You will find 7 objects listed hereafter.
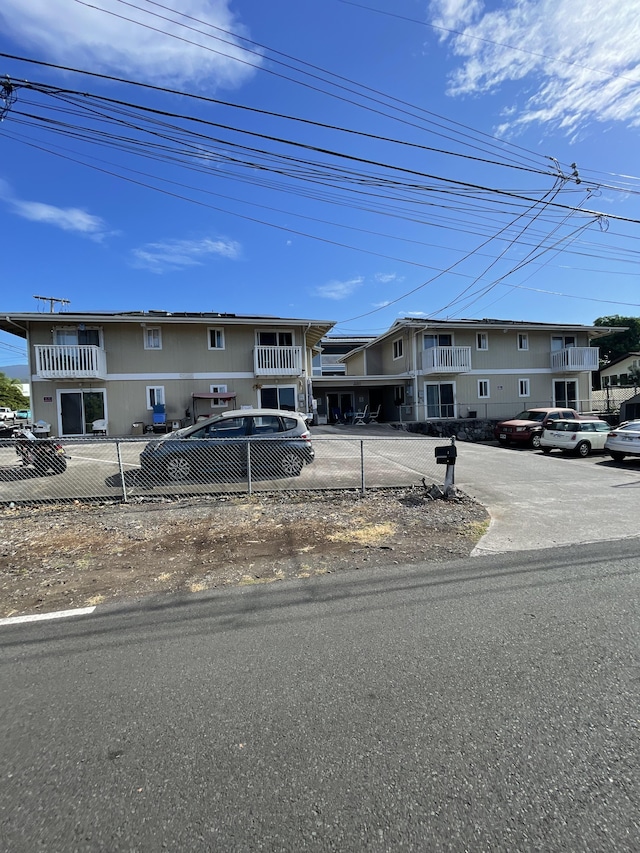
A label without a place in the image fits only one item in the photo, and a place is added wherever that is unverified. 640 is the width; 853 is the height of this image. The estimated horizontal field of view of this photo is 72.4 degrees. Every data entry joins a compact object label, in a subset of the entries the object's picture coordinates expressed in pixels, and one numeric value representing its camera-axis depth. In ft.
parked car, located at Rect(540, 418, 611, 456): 49.80
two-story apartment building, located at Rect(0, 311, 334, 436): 63.36
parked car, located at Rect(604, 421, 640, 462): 41.63
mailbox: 26.04
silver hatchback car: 29.14
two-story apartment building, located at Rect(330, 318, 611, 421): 82.74
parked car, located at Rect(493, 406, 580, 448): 58.44
